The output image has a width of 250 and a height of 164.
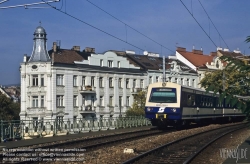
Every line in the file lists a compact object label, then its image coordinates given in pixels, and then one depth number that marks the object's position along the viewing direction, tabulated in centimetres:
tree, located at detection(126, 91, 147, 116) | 5717
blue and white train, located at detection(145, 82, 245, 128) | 3103
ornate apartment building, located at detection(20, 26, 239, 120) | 6456
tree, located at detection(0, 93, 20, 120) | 7289
